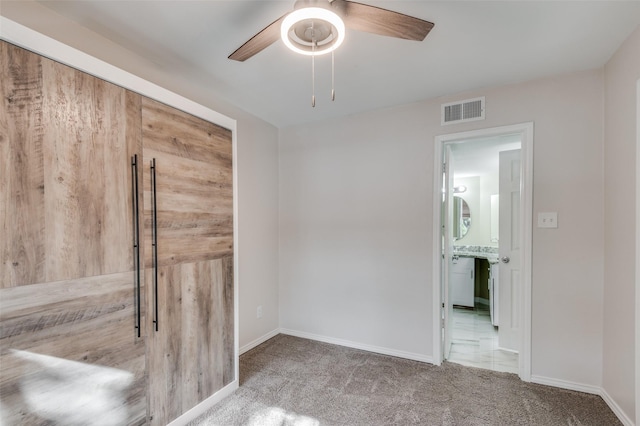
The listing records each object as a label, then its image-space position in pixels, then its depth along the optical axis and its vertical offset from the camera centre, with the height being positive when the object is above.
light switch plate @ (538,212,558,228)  2.38 -0.10
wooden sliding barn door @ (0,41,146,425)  1.22 -0.18
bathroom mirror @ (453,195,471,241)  5.32 -0.16
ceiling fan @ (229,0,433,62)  1.20 +0.83
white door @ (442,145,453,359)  2.85 -0.43
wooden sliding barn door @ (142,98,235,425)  1.76 -0.32
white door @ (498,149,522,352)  3.04 -0.44
